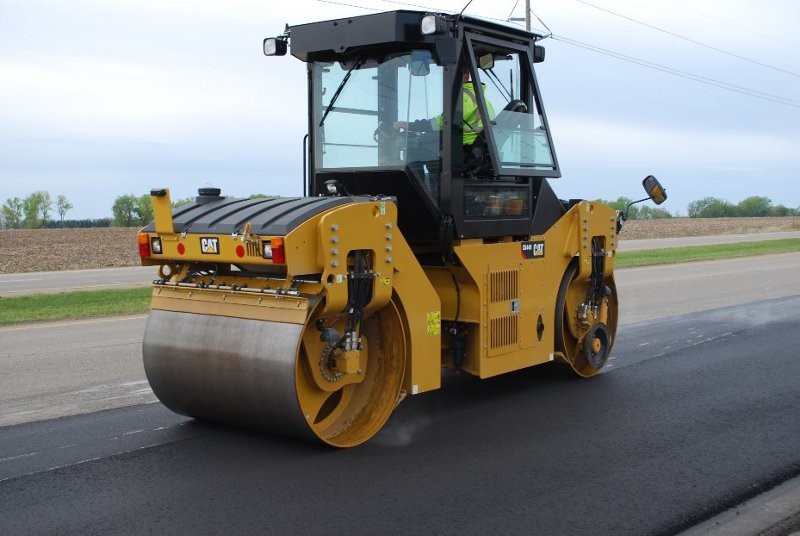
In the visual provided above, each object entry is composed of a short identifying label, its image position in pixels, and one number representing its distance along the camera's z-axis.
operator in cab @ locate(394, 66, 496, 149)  6.82
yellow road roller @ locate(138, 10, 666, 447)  5.70
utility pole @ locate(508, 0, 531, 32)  27.88
